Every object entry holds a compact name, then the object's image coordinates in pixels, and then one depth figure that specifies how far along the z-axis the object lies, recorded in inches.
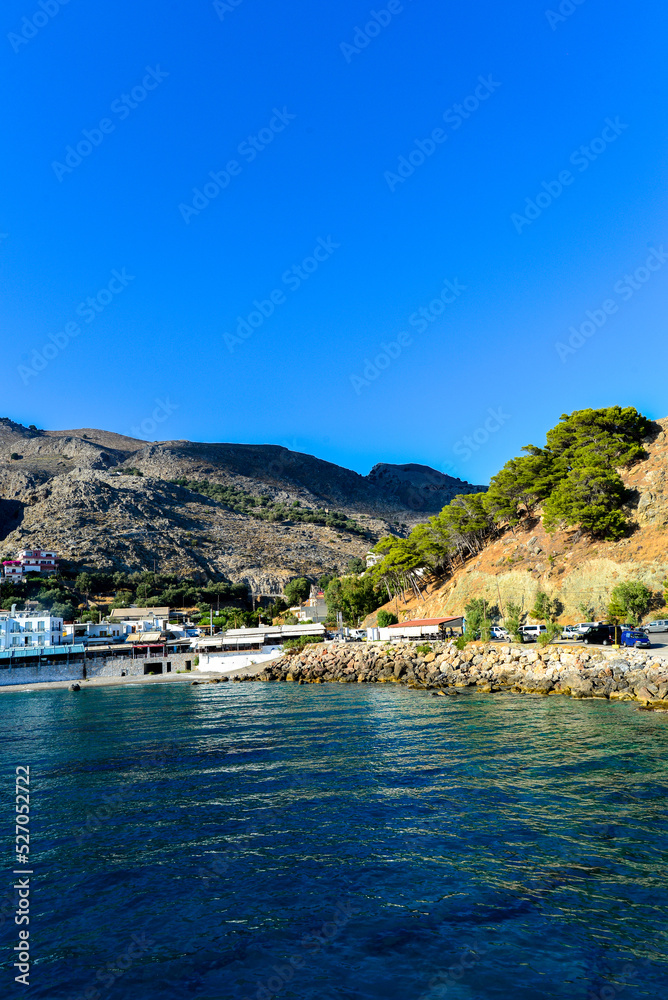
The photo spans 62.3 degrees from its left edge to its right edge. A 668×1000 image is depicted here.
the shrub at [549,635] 1758.1
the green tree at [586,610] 2219.5
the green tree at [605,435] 2723.9
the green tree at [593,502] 2420.0
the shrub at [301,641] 2908.5
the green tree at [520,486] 2930.6
